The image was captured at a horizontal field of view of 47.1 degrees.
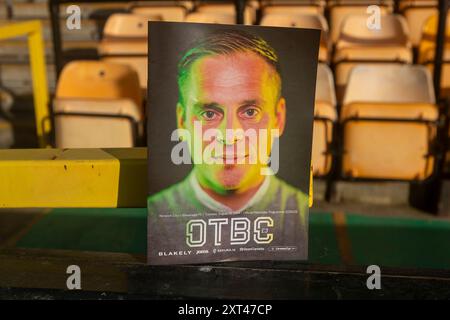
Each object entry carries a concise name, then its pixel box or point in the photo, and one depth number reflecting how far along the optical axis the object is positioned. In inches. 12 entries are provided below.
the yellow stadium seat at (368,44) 174.1
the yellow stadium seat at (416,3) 211.5
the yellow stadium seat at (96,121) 138.3
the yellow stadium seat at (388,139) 130.1
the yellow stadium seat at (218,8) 215.2
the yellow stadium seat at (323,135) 135.4
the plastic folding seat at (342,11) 219.3
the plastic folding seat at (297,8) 219.1
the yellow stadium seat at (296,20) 192.2
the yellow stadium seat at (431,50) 165.8
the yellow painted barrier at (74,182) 40.4
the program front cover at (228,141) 36.0
